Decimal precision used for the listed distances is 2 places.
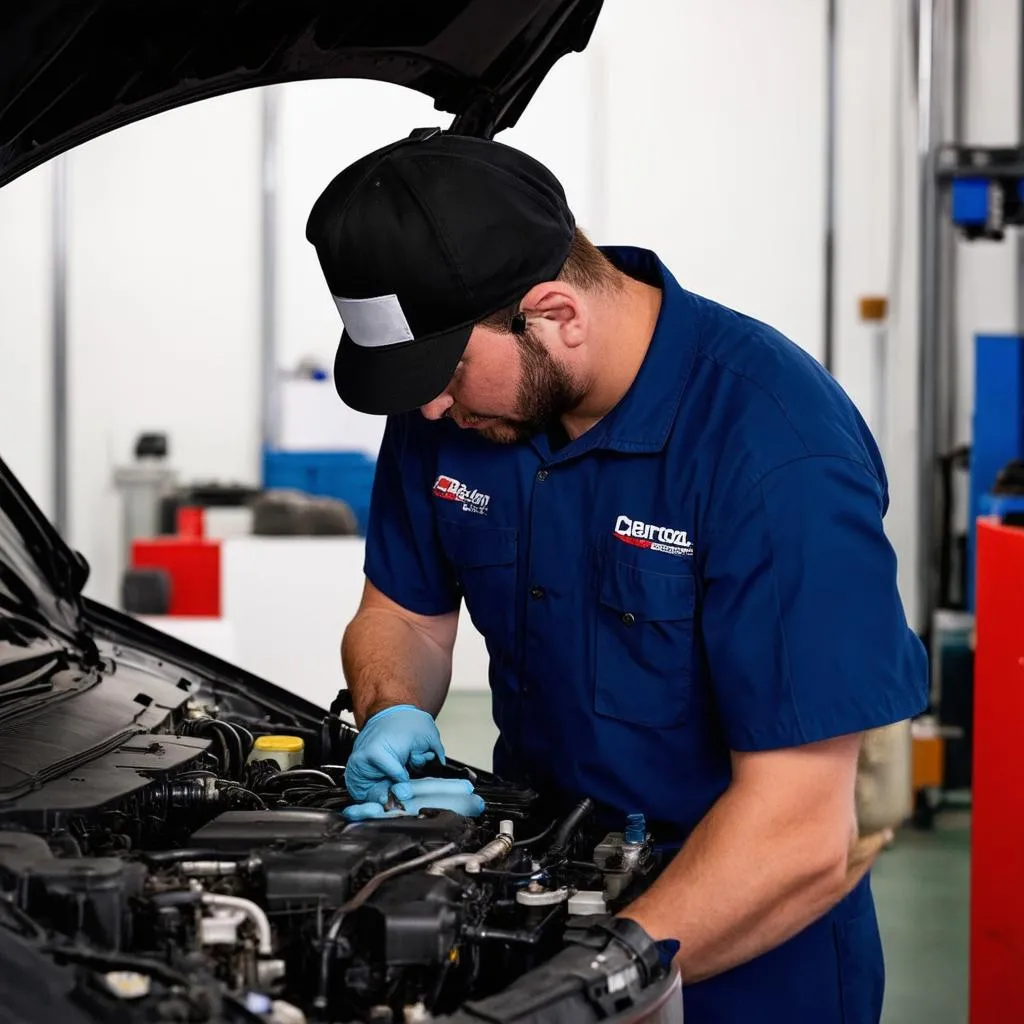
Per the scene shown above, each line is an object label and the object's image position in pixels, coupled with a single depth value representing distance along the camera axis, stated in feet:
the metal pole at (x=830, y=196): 24.68
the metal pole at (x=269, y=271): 25.71
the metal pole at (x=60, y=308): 24.06
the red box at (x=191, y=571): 18.37
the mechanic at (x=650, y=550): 5.34
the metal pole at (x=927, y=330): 17.43
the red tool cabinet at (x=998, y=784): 8.98
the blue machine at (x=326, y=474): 24.93
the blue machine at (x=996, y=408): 17.57
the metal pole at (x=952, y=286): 21.66
